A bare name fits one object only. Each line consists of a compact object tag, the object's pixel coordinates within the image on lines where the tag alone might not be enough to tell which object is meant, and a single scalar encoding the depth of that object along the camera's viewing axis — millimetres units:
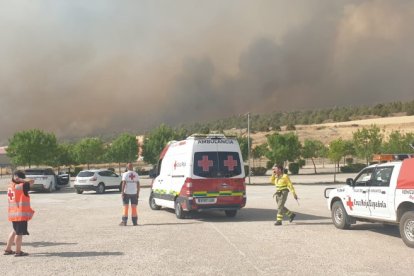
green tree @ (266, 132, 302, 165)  62812
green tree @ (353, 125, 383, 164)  57781
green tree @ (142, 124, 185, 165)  73188
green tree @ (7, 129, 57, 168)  68438
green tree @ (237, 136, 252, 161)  70625
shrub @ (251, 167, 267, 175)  63594
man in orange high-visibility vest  9938
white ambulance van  15727
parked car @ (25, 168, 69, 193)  32938
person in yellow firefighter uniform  14586
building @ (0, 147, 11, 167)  124000
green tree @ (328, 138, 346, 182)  63188
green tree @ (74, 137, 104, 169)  85875
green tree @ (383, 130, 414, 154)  61531
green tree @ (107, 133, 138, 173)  80125
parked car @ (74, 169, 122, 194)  32000
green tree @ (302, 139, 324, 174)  73250
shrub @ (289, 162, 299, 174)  64500
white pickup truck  10883
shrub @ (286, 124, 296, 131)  146550
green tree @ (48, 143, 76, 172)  80188
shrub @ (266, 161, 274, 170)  70688
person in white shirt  14961
